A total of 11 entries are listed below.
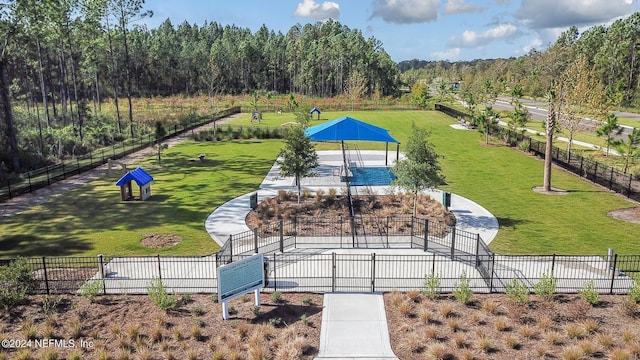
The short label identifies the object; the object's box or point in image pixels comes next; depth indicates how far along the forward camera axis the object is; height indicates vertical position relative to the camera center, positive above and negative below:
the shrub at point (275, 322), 12.47 -6.14
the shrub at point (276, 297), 13.75 -6.05
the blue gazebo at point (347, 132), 28.36 -1.93
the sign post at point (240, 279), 12.78 -5.18
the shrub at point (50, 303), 13.10 -5.98
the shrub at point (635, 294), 13.29 -5.79
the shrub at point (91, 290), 13.88 -5.82
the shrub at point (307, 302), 13.64 -6.10
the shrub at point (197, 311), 13.11 -6.13
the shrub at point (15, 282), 13.41 -5.49
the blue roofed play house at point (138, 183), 24.47 -4.48
